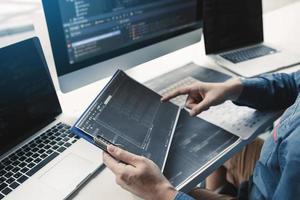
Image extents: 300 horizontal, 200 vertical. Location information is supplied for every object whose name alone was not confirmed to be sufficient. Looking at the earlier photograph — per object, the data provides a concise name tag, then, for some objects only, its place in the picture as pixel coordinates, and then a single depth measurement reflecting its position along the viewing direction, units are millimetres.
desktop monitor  895
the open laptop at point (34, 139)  708
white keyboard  917
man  656
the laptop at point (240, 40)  1269
